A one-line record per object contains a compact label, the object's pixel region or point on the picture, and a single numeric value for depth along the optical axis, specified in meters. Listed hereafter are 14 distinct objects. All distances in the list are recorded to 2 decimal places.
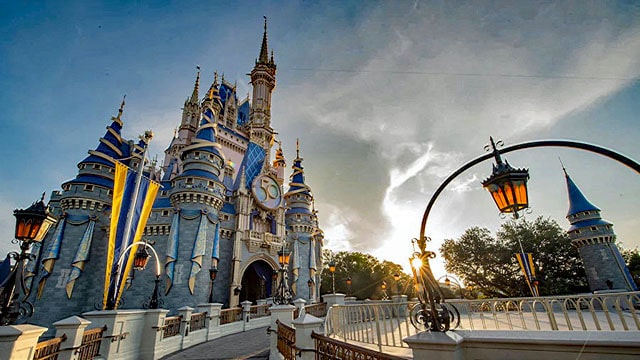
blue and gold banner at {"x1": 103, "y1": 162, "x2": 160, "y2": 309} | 14.29
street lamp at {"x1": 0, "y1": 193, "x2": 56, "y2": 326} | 4.96
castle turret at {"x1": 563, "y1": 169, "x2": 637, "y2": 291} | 23.64
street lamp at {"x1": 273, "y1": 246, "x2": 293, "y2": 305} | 12.02
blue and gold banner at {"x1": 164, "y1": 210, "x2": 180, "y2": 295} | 19.30
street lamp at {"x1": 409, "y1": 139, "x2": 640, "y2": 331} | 3.25
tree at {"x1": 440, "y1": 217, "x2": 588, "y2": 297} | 33.41
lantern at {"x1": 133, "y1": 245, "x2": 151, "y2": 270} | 11.80
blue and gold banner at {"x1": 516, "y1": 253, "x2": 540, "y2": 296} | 20.88
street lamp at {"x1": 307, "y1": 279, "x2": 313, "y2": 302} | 28.55
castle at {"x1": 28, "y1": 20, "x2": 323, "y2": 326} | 19.91
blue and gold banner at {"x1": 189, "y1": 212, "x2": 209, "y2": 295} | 19.62
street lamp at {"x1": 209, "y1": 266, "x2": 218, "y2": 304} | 19.44
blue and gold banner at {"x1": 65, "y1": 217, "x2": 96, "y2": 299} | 19.81
